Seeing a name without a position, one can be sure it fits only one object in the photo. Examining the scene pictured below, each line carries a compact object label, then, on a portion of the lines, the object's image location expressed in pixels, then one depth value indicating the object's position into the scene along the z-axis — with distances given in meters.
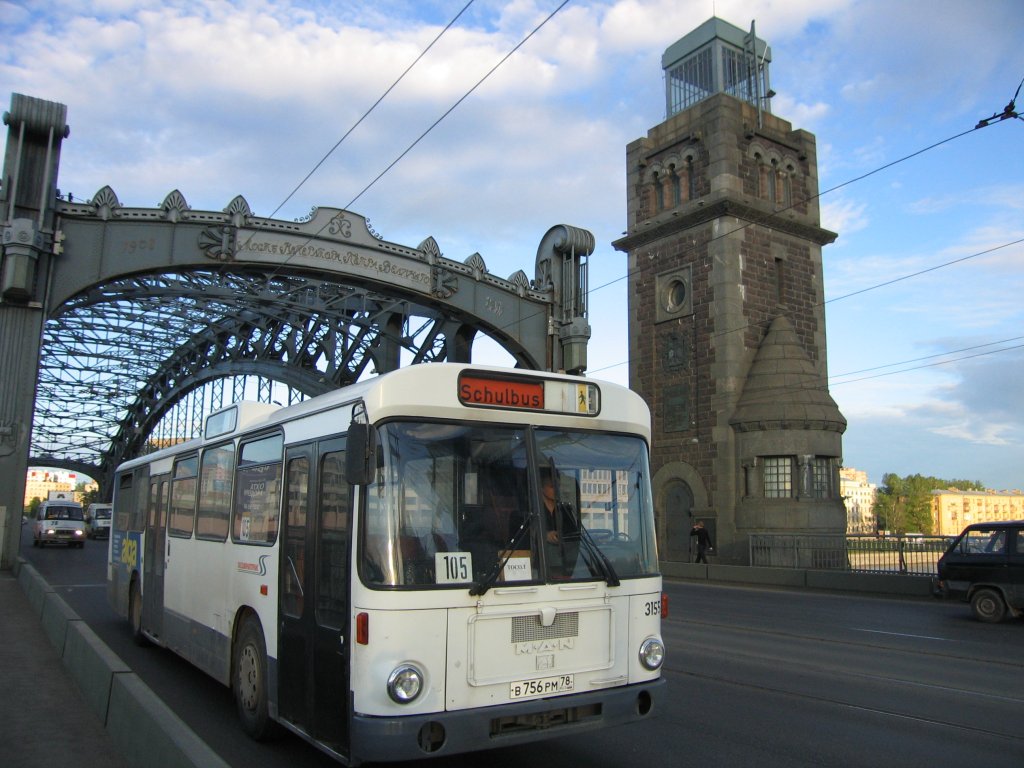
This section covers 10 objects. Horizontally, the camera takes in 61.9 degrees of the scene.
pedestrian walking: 25.83
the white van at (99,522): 52.88
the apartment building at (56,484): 175.29
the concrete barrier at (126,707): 4.25
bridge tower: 26.73
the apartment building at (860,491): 163.50
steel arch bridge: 19.83
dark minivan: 14.46
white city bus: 4.86
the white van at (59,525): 39.66
